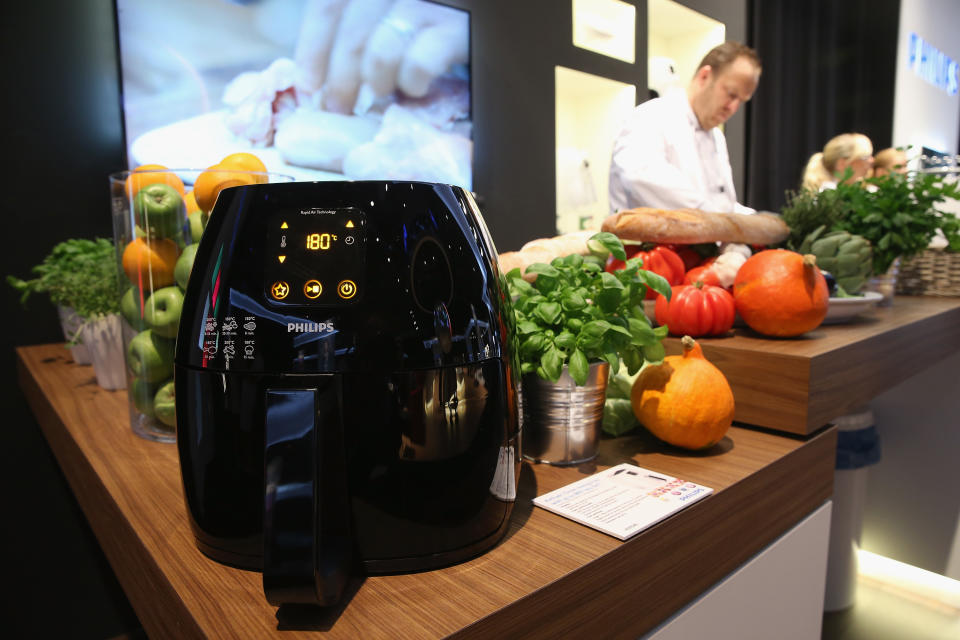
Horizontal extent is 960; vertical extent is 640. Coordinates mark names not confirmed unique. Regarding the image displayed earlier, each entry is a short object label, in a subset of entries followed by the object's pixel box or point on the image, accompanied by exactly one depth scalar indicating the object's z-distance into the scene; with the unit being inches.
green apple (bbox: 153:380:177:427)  26.6
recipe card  19.3
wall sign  221.8
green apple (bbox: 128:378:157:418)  27.3
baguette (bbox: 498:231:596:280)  41.9
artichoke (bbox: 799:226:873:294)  44.5
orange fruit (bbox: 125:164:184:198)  26.4
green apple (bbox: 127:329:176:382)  26.9
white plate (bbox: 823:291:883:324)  40.1
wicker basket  61.2
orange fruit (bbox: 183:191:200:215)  28.5
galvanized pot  23.6
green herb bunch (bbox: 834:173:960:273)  51.6
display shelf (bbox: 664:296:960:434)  29.2
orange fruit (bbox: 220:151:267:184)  26.3
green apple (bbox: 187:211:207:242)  27.0
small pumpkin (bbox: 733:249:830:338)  33.3
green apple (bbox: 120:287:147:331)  27.5
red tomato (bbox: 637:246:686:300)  39.4
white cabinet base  22.3
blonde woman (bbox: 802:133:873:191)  126.7
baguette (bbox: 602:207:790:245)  39.0
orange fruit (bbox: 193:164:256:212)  25.2
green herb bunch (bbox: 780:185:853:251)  50.7
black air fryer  14.8
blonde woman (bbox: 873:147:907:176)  130.0
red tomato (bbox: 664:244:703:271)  42.6
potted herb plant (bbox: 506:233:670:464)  22.6
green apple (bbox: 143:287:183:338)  26.2
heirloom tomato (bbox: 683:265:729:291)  38.8
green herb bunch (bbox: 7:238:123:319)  41.2
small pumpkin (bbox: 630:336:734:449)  25.0
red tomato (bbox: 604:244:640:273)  38.1
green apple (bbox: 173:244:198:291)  25.6
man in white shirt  86.3
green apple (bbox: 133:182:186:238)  26.1
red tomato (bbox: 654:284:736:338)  33.9
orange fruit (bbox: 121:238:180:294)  26.7
